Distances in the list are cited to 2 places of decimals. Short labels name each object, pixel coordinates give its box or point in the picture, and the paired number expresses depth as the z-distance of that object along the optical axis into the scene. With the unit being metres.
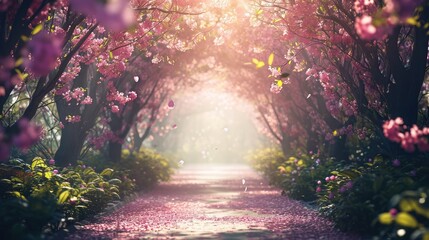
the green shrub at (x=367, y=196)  10.00
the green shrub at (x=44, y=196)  9.41
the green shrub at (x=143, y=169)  24.61
